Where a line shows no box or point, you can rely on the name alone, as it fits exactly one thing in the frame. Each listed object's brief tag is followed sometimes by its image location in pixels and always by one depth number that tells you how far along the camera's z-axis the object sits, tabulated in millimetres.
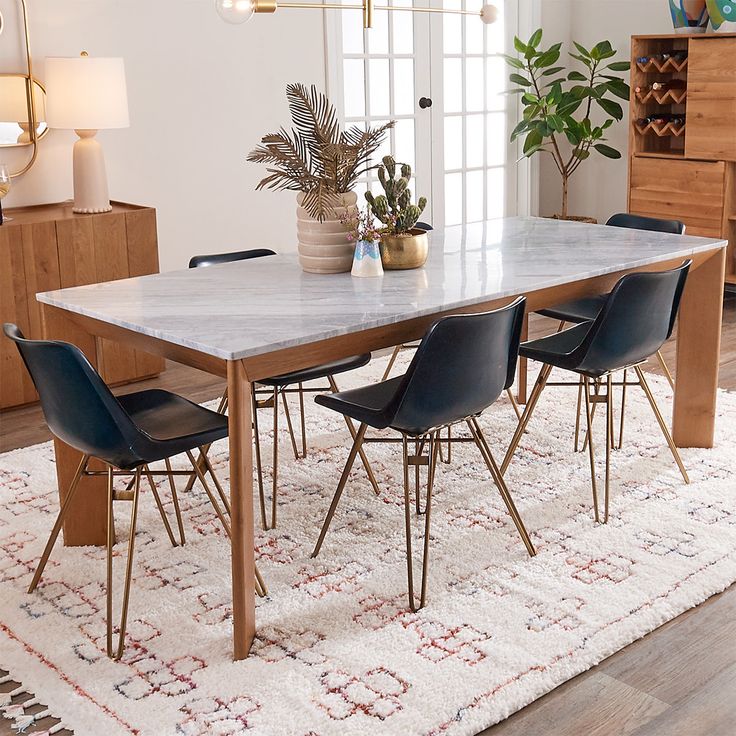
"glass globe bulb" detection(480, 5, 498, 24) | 3640
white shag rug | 2449
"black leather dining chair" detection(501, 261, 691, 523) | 3318
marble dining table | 2596
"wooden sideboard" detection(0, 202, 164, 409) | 4531
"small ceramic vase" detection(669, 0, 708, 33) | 6254
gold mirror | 4859
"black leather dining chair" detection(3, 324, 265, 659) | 2562
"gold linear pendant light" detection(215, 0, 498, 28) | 3021
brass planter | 3326
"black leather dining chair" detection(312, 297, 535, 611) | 2775
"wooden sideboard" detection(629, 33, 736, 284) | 6074
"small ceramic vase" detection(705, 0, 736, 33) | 6070
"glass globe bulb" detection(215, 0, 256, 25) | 3021
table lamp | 4637
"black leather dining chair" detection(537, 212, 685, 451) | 4148
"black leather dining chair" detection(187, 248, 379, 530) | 3416
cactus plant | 3281
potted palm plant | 3227
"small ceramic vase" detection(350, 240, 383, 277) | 3260
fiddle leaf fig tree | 6898
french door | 6480
